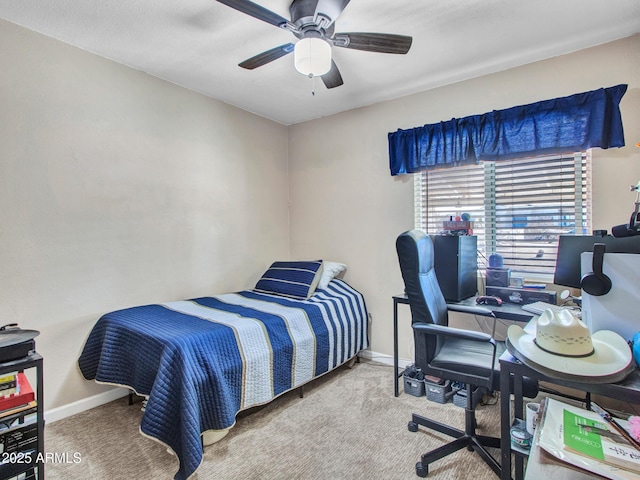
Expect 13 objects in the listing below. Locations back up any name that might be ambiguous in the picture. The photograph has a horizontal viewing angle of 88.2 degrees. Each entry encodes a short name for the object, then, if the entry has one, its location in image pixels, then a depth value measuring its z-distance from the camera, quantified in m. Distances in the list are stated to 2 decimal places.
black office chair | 1.59
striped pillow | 2.85
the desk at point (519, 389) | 0.95
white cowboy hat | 0.96
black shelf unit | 1.40
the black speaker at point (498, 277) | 2.34
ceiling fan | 1.56
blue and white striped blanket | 1.64
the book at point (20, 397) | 1.42
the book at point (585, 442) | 0.84
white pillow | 3.06
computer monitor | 1.91
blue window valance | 2.06
